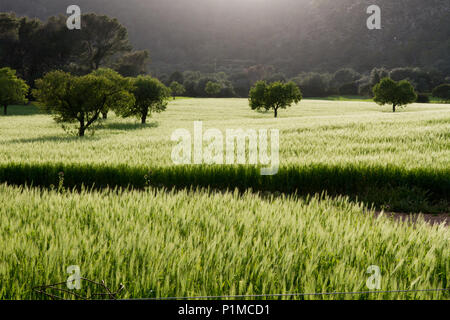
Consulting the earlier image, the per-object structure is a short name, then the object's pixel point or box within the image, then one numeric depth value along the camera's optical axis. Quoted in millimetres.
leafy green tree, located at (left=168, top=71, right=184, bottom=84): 99500
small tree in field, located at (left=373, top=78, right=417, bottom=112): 43469
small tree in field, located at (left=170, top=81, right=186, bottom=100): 78438
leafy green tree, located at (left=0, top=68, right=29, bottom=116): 38938
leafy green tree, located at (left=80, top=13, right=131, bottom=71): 65375
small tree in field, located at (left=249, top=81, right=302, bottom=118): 38344
